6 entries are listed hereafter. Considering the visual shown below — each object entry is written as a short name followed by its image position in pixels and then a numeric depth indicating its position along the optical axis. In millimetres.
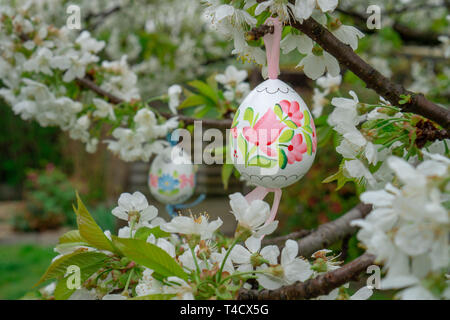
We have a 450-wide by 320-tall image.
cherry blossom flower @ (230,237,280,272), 514
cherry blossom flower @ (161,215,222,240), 508
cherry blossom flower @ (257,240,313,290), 502
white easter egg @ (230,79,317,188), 539
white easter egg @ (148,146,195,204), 770
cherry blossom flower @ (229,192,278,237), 504
